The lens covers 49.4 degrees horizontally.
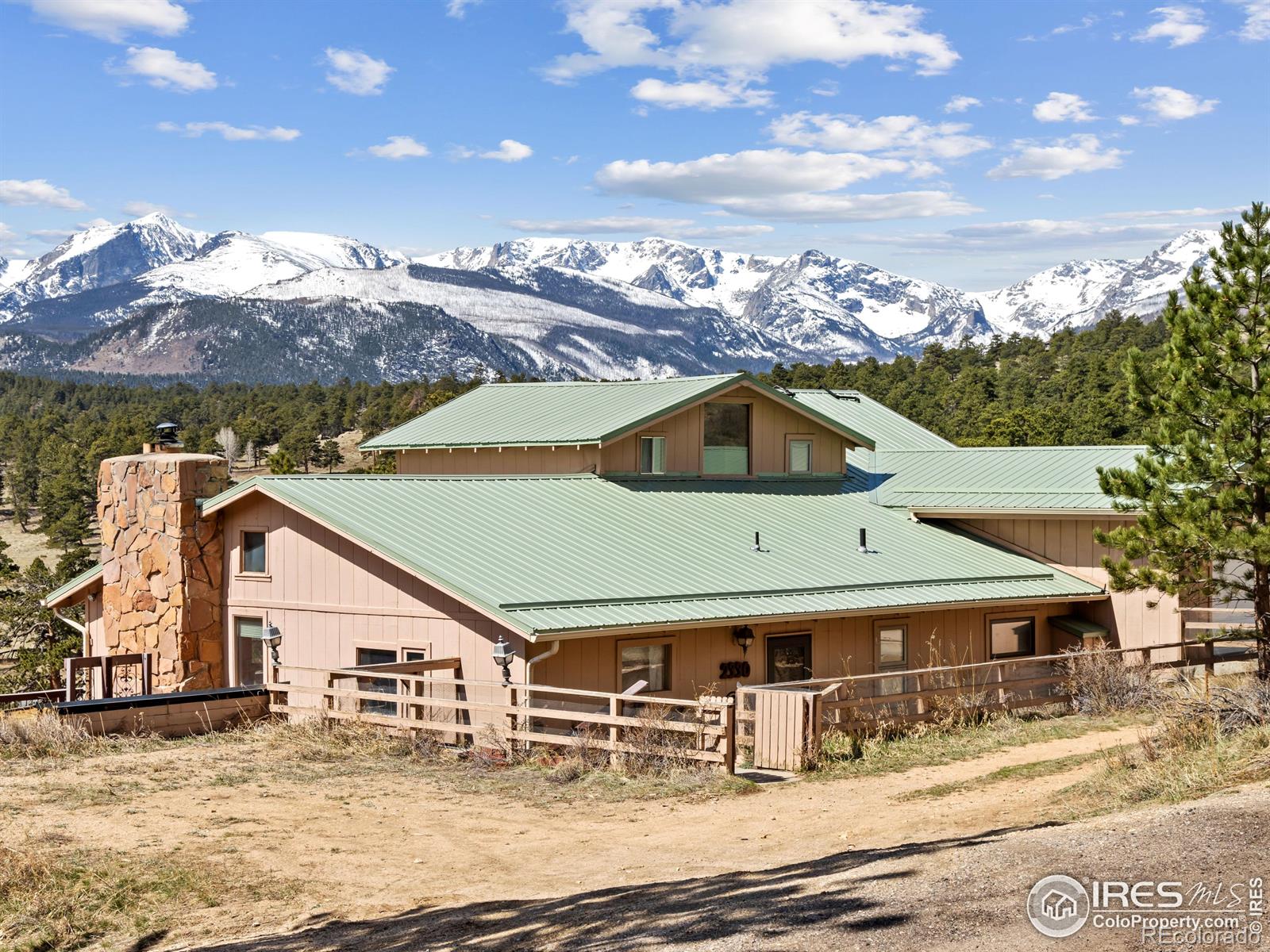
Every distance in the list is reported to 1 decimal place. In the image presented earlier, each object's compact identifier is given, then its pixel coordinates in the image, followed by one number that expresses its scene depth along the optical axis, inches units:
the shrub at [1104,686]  940.0
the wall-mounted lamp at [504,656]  797.2
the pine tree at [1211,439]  802.8
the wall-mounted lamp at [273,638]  930.7
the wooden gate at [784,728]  742.5
